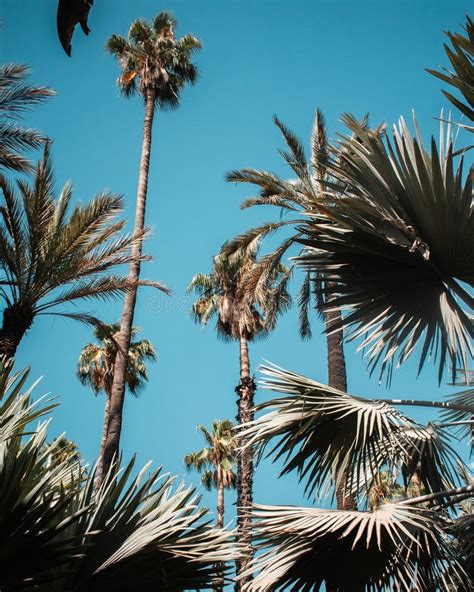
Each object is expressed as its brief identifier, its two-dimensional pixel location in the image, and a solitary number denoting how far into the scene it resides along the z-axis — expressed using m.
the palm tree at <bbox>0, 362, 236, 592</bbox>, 3.38
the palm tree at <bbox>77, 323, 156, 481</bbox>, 25.39
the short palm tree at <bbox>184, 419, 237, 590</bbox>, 29.85
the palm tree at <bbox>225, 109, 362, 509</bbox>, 14.73
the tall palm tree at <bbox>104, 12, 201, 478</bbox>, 19.61
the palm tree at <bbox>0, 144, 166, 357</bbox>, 9.29
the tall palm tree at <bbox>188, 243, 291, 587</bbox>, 15.86
